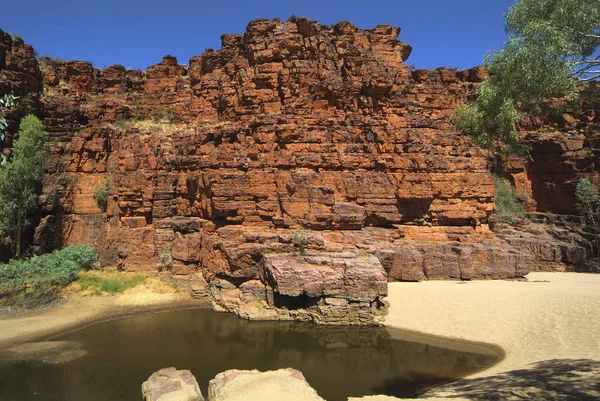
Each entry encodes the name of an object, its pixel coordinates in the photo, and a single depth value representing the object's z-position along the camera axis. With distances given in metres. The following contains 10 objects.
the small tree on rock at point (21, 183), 21.05
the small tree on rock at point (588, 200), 27.06
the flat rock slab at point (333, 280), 15.97
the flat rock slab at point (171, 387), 9.11
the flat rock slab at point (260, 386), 8.78
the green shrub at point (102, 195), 23.86
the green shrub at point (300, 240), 17.98
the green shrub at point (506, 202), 28.44
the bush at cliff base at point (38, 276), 17.72
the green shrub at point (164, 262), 21.12
